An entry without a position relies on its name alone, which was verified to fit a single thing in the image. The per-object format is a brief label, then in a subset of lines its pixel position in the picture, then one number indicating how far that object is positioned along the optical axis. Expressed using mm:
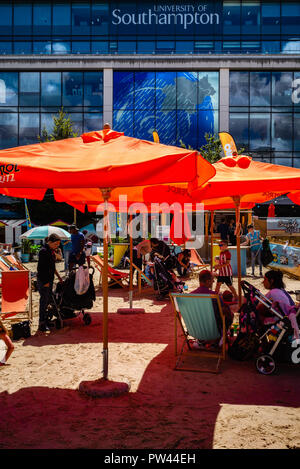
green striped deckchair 5488
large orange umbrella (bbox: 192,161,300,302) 5824
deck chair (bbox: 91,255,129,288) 11180
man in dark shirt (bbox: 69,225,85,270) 12073
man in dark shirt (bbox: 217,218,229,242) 19772
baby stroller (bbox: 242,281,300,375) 5273
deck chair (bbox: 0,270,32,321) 7852
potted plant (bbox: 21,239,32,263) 20720
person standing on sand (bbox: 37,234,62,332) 7430
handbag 7066
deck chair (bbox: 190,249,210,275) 15133
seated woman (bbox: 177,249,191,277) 13023
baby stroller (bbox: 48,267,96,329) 7793
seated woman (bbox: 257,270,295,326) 5473
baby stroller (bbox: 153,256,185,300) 10742
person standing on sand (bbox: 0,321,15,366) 4250
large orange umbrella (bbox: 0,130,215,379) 3980
